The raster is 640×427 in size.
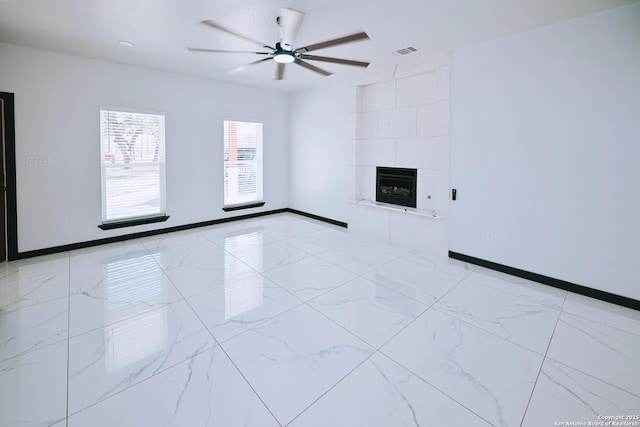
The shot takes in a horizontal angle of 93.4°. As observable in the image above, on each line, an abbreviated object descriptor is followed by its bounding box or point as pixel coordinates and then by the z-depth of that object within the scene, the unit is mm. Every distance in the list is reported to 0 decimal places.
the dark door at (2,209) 3890
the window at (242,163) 6211
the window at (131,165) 4727
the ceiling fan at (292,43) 2686
